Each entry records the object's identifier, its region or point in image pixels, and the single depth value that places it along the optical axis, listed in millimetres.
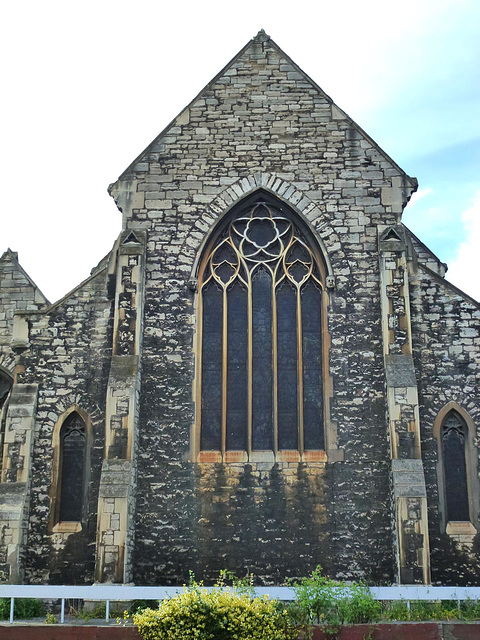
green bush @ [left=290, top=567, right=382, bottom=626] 11164
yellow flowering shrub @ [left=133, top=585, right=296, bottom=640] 10352
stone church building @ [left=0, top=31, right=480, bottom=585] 15328
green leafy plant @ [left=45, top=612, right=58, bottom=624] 12333
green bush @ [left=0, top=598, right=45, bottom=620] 13445
